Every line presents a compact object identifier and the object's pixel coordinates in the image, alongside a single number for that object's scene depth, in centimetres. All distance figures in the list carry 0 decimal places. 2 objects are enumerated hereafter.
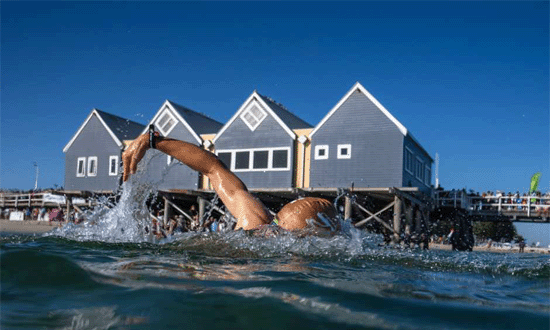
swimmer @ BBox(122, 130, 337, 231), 457
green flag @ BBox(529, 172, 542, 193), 2761
